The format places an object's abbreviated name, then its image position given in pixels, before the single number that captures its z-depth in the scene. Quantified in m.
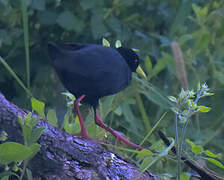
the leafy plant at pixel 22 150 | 6.52
